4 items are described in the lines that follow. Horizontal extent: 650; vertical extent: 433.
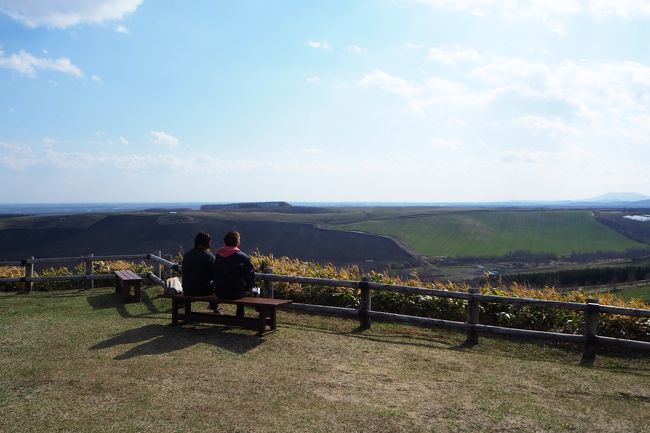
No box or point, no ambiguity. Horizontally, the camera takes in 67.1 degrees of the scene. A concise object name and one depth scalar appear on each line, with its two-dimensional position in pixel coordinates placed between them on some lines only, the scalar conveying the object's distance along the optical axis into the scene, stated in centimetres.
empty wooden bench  1212
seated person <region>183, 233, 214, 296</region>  959
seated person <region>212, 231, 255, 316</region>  902
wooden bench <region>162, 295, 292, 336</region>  884
